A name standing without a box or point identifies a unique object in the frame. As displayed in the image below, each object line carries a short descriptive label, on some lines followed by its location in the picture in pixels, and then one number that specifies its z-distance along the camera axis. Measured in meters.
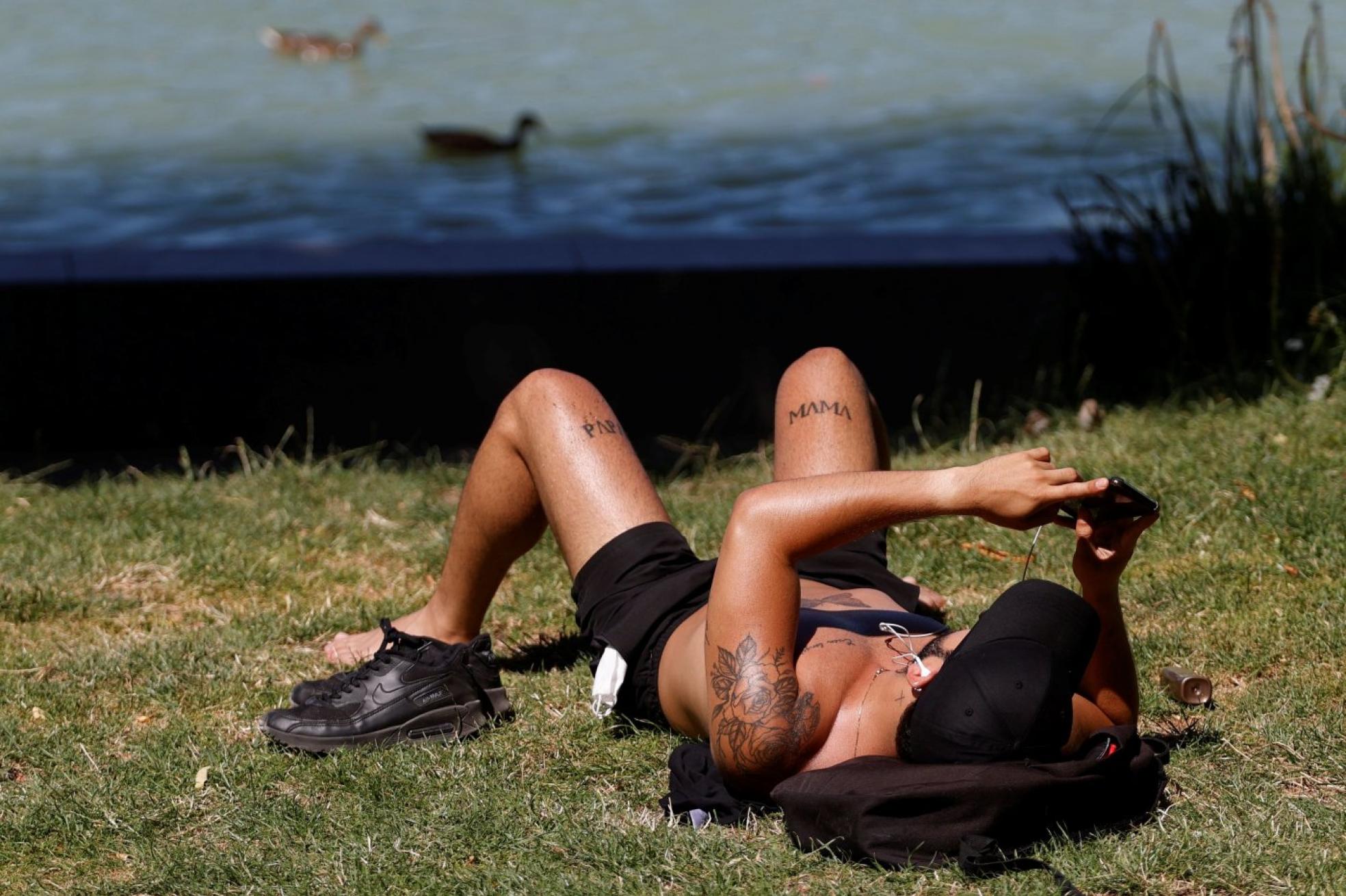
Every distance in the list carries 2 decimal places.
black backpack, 5.81
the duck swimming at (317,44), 32.62
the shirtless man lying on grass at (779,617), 5.95
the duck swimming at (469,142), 24.66
